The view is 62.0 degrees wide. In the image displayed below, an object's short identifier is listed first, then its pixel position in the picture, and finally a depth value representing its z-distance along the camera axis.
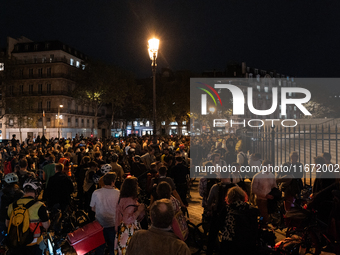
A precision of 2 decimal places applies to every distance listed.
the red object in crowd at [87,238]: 4.17
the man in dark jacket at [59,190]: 5.98
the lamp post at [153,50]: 12.78
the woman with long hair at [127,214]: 3.96
